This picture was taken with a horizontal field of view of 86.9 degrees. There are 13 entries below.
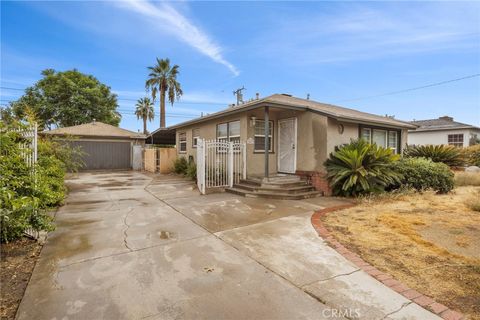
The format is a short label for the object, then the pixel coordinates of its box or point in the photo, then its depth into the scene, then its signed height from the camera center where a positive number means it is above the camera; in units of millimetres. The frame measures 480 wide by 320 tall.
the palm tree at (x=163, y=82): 24453 +7031
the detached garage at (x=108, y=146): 18094 +653
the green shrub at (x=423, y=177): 9219 -875
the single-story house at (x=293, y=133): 8719 +827
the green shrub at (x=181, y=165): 14680 -641
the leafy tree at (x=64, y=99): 24062 +5480
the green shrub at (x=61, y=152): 8791 +106
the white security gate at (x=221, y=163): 9133 -346
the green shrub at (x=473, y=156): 15977 -204
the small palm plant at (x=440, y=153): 13219 -6
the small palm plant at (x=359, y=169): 8023 -506
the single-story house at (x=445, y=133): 21125 +1734
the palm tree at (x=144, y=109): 39469 +7090
